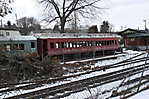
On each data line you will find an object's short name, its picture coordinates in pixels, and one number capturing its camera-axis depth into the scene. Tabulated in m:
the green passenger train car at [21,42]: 28.04
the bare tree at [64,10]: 48.47
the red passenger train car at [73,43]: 31.39
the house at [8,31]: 43.89
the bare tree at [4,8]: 24.39
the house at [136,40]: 56.47
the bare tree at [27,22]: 104.50
